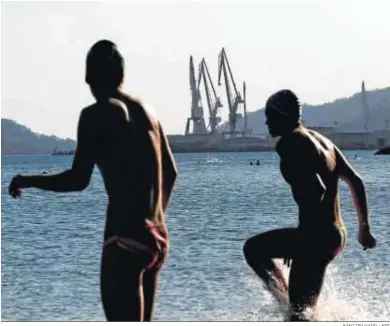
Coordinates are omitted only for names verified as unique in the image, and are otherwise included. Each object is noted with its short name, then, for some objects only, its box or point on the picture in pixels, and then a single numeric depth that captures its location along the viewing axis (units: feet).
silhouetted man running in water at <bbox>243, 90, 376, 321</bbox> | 39.54
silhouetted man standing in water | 32.94
